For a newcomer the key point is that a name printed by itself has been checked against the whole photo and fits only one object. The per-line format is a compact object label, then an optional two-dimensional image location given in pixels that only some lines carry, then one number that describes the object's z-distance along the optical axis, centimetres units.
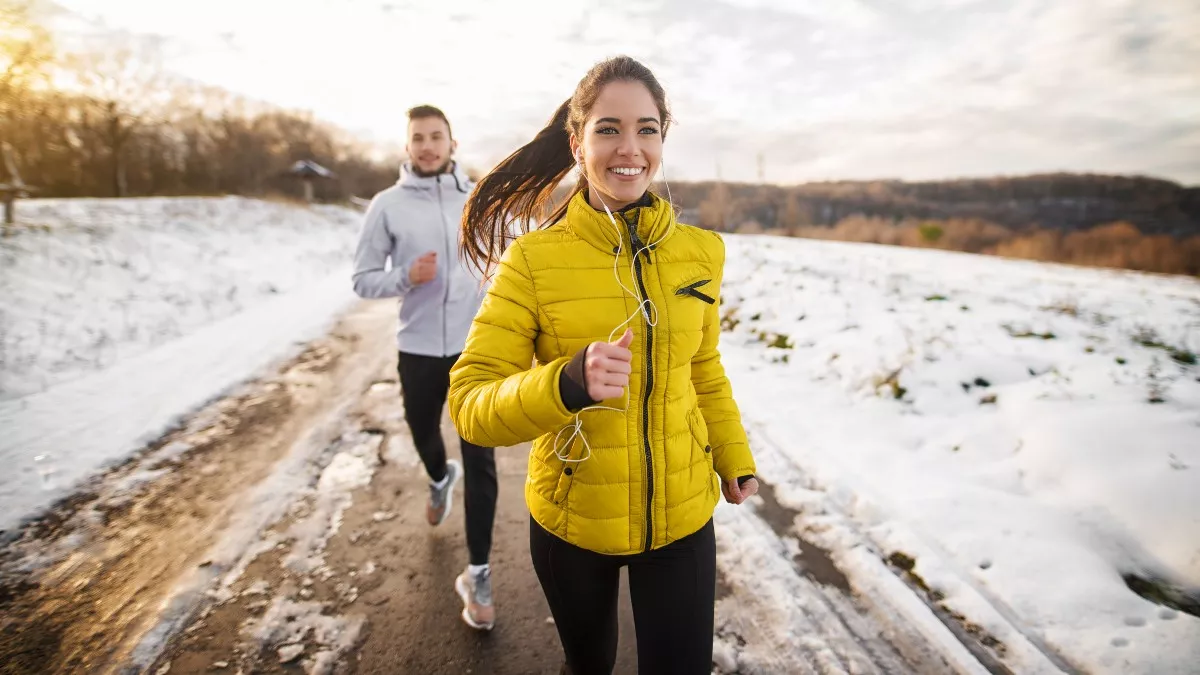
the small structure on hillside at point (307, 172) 3306
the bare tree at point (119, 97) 1988
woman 133
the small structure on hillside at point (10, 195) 1027
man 272
